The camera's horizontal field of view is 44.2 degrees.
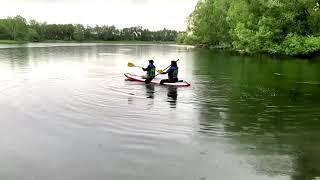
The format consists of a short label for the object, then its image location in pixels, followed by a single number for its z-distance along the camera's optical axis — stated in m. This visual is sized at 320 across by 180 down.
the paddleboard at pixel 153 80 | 25.23
